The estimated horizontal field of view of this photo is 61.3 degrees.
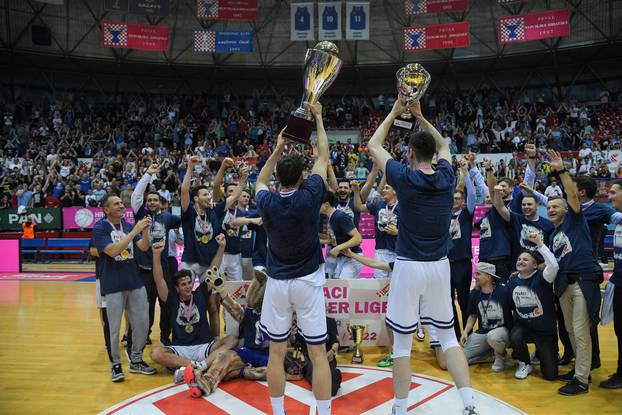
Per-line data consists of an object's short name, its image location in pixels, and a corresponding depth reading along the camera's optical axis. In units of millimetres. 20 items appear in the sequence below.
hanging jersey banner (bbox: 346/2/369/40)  19797
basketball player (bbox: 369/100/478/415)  3855
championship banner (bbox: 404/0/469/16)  19016
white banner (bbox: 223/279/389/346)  6230
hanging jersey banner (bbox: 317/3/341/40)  20047
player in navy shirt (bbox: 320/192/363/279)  5805
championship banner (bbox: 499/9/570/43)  18594
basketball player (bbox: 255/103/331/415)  3779
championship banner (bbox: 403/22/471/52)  19469
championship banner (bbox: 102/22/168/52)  19672
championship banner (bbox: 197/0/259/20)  19891
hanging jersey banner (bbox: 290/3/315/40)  19969
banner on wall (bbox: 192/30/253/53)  20406
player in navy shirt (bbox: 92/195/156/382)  5281
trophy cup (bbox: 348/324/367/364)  5907
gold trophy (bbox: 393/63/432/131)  4562
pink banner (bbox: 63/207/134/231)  15104
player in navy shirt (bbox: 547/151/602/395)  4922
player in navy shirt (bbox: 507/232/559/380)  5309
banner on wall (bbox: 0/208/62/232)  15172
